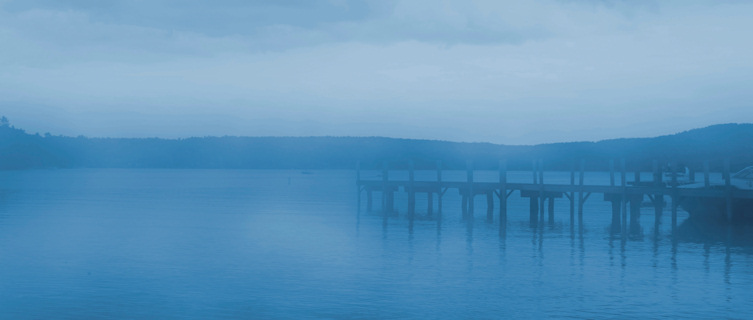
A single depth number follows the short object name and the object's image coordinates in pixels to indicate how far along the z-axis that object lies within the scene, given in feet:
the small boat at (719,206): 107.24
